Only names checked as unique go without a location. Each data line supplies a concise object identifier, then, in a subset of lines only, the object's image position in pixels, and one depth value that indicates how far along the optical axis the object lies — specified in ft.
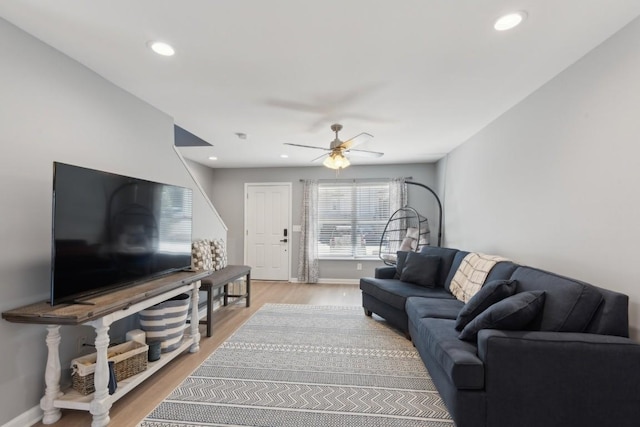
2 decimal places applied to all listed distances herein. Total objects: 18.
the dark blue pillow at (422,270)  12.23
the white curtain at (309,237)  20.04
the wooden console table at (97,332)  5.50
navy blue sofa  5.26
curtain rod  19.48
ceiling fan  10.80
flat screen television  5.88
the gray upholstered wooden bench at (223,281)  11.02
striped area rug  6.46
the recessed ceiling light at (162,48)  6.46
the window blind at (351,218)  19.86
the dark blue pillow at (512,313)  6.06
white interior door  20.71
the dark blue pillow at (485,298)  7.11
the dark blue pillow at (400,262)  13.61
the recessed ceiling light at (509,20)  5.44
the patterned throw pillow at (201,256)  12.13
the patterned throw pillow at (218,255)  13.79
